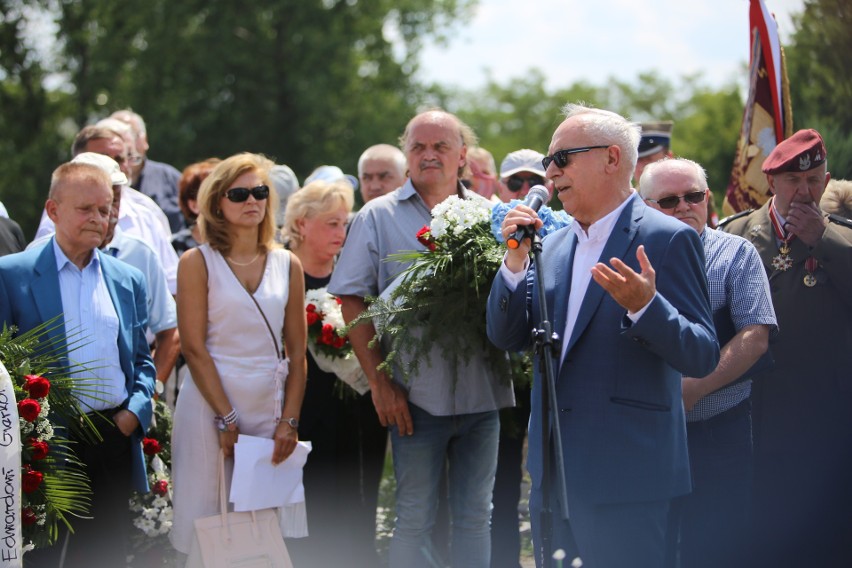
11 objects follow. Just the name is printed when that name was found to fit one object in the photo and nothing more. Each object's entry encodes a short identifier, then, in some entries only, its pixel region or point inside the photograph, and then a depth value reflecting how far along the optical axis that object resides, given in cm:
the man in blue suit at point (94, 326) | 984
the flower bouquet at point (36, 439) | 820
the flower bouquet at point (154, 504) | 1127
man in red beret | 1041
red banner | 1334
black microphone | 773
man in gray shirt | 1048
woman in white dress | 1047
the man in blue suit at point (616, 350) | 757
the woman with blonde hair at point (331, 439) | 1223
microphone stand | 705
